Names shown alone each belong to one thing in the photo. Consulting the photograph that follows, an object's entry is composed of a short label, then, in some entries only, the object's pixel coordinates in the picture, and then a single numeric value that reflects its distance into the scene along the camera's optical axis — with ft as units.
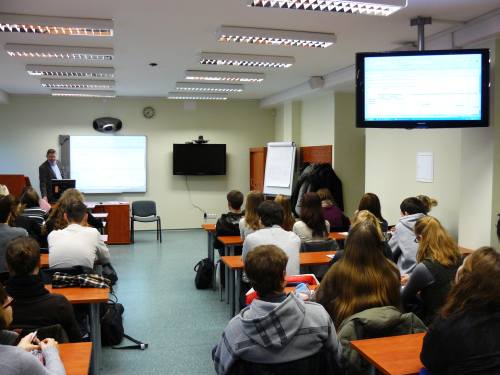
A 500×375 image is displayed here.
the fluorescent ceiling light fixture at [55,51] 17.90
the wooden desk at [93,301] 10.09
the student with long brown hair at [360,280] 7.91
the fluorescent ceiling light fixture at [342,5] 11.96
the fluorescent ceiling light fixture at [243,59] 19.62
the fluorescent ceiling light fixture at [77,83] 25.39
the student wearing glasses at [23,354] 5.02
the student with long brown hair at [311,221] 14.80
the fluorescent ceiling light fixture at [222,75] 23.86
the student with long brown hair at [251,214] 15.97
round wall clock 34.01
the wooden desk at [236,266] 13.29
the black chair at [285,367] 6.23
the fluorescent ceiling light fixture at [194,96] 30.96
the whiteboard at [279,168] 29.63
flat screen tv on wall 34.22
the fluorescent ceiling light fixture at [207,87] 27.43
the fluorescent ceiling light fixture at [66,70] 21.84
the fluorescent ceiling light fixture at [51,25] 14.35
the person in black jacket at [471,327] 5.63
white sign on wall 18.78
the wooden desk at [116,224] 29.32
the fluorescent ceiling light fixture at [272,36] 15.72
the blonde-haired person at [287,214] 16.62
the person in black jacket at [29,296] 8.11
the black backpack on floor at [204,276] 19.08
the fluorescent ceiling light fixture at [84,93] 28.94
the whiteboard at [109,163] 33.04
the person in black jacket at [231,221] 17.90
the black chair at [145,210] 30.76
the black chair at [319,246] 14.88
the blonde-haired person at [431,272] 9.68
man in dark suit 27.99
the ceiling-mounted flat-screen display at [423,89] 13.48
